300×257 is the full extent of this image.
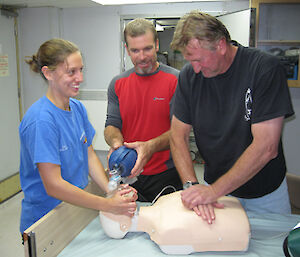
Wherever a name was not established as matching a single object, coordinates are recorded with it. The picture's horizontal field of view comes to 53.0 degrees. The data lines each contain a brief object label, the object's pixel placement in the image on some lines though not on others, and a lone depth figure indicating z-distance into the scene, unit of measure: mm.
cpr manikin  1154
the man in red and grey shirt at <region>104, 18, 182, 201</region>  1769
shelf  3092
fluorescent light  3078
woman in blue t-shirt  1183
